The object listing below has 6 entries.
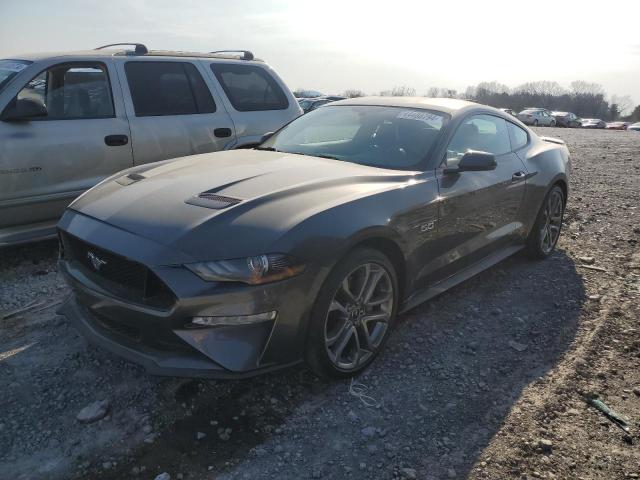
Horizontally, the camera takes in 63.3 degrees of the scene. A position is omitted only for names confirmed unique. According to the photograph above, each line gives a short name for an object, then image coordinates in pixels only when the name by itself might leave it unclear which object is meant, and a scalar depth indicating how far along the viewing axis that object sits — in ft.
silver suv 14.67
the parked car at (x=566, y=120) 149.63
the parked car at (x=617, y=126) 163.57
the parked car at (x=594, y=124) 165.36
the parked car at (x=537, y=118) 133.80
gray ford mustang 8.13
